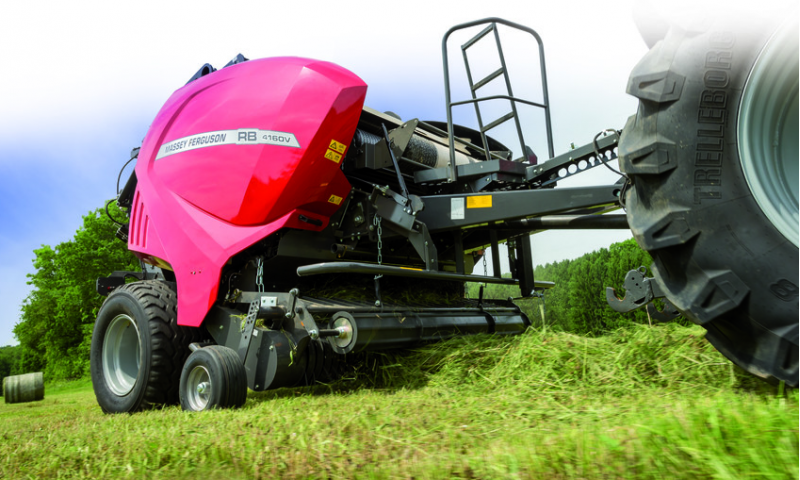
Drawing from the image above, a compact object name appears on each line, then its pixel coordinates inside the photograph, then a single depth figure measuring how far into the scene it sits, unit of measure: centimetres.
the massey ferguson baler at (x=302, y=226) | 370
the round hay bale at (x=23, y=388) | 941
